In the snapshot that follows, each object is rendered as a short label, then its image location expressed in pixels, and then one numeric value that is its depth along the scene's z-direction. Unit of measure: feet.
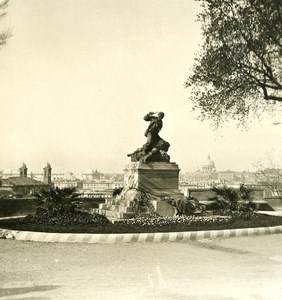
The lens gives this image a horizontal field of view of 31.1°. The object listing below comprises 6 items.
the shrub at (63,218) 47.47
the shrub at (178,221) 48.21
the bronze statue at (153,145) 63.36
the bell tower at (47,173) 281.35
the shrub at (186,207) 57.16
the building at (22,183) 247.13
